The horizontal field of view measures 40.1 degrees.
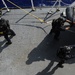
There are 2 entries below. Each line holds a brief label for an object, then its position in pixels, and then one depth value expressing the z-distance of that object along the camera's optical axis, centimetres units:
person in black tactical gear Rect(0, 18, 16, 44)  594
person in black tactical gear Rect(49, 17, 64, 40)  593
